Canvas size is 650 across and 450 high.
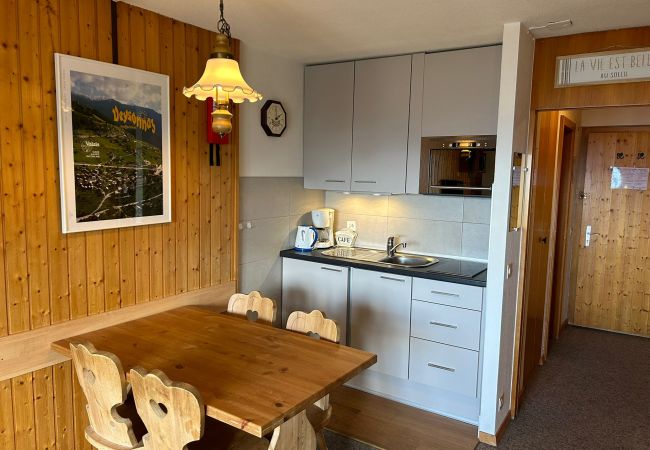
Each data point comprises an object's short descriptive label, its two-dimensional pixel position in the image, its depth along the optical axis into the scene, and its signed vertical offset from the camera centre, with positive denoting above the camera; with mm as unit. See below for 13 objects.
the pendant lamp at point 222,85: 1833 +358
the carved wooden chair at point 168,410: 1606 -770
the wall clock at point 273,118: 3445 +461
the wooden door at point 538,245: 3197 -397
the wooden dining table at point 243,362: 1698 -749
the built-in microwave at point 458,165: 3141 +146
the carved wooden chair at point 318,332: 2184 -719
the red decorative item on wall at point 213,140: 2926 +248
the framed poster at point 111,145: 2250 +168
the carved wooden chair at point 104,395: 1812 -814
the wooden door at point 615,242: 4680 -493
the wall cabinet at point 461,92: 3043 +607
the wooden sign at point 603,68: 2572 +661
